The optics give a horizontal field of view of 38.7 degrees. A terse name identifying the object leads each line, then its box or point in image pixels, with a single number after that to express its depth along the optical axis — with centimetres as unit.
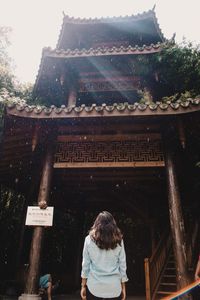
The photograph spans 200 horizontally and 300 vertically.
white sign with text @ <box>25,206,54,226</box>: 513
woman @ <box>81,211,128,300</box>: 272
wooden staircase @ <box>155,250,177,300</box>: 704
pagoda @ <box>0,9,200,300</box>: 539
